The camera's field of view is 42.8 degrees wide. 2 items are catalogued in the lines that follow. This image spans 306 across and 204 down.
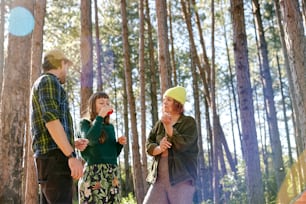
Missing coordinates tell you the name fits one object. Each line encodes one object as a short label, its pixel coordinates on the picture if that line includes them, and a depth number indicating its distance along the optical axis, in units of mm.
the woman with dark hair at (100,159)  3801
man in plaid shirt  2801
